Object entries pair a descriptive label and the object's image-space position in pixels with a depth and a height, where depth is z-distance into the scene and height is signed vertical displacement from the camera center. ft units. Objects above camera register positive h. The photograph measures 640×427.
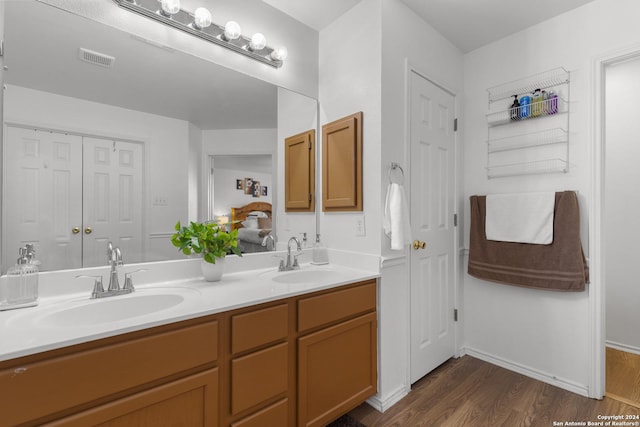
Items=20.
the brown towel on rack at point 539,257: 6.49 -1.00
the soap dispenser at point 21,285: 3.79 -0.89
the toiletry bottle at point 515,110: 7.40 +2.51
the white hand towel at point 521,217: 6.83 -0.09
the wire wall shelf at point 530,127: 6.87 +2.08
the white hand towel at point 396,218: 6.00 -0.09
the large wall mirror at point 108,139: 4.17 +1.21
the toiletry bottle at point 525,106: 7.20 +2.52
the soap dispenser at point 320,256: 7.37 -1.01
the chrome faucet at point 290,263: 6.60 -1.08
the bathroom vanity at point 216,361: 2.91 -1.76
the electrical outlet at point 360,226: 6.60 -0.27
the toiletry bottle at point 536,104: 7.06 +2.53
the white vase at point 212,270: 5.29 -0.97
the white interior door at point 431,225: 7.04 -0.28
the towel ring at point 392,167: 6.42 +0.97
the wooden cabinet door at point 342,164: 6.61 +1.12
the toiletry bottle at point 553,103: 6.84 +2.46
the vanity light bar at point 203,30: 4.92 +3.32
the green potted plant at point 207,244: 5.20 -0.52
